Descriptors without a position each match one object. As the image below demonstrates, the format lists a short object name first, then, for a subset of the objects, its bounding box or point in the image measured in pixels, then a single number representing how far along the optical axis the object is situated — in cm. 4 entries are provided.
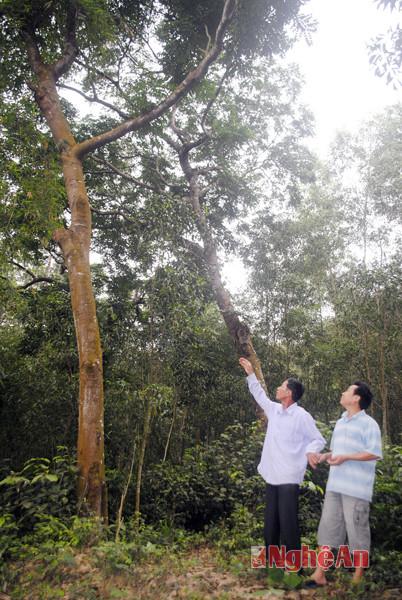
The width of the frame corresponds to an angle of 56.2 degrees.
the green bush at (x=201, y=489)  535
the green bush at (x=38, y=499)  363
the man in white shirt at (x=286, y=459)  274
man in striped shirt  254
